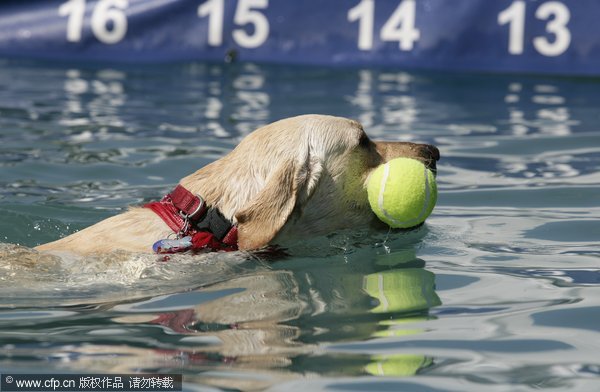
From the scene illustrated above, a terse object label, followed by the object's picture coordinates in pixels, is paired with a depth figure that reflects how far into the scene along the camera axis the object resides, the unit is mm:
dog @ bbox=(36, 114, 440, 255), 9859
